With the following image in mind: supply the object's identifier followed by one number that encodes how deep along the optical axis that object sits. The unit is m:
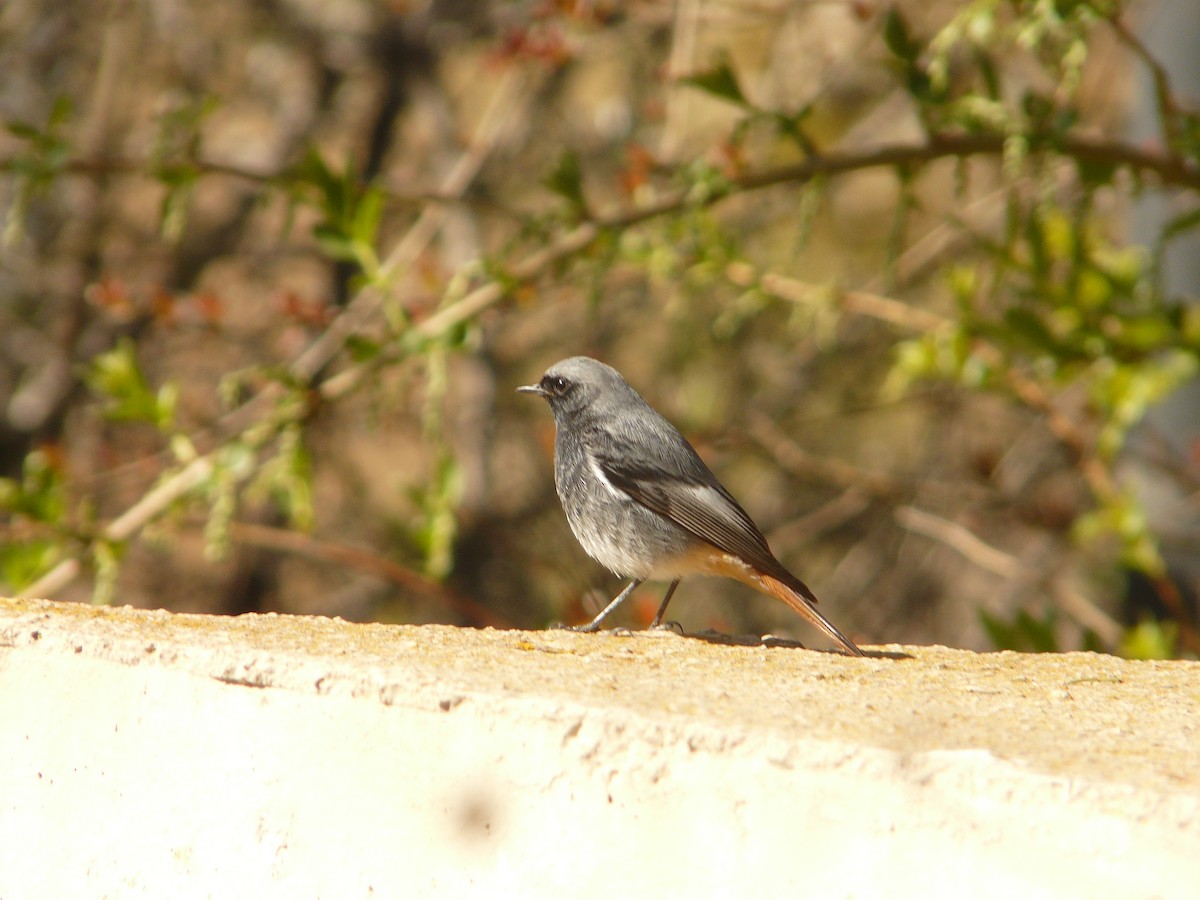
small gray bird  7.23
